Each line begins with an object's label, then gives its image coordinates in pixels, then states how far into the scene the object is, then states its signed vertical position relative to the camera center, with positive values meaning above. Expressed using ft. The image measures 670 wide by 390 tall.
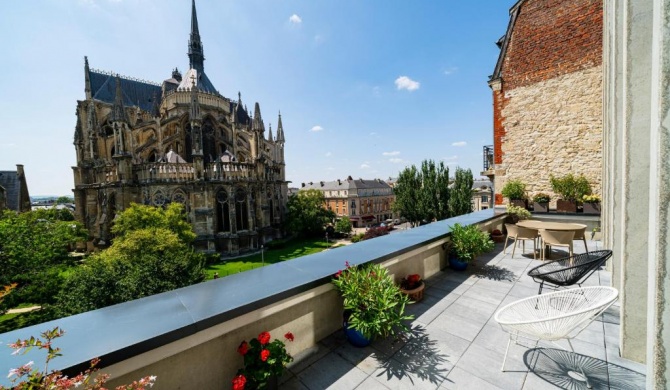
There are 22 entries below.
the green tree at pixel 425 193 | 61.72 -2.25
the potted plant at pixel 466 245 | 16.80 -4.38
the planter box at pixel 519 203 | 32.45 -3.01
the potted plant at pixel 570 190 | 29.14 -1.40
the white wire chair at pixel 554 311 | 7.23 -4.61
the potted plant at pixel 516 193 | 32.72 -1.64
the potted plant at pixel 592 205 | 27.58 -3.10
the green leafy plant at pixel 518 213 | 26.76 -3.58
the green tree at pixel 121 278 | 26.48 -10.04
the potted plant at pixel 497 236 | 24.11 -5.44
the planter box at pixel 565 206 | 28.76 -3.30
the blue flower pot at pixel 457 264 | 17.22 -5.82
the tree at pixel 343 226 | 114.93 -18.36
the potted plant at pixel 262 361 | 6.78 -4.93
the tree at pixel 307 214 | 100.07 -10.84
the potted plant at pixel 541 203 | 30.60 -2.95
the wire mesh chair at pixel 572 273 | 10.96 -4.44
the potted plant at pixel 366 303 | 9.03 -4.50
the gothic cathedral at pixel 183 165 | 65.92 +8.44
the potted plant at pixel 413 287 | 12.63 -5.48
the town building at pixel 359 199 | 163.53 -8.83
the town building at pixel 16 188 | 92.94 +4.59
